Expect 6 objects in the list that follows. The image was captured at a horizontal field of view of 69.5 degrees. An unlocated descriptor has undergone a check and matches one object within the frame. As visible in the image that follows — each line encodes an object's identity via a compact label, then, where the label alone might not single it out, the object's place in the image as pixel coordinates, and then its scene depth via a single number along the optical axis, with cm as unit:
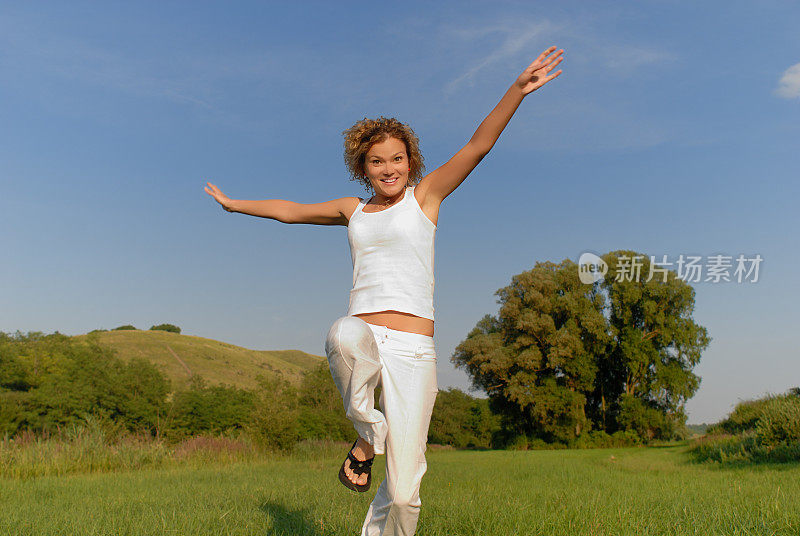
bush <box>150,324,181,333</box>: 10550
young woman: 325
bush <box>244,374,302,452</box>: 1939
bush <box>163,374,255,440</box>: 2898
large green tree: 3909
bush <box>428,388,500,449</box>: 4709
